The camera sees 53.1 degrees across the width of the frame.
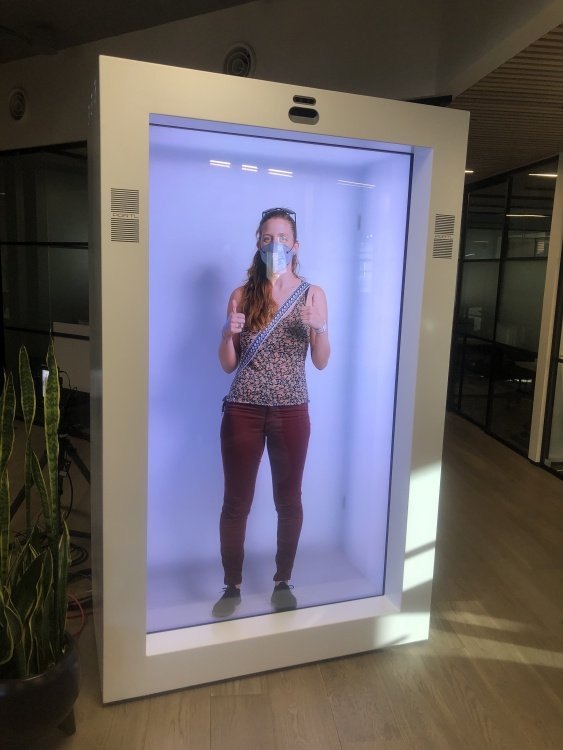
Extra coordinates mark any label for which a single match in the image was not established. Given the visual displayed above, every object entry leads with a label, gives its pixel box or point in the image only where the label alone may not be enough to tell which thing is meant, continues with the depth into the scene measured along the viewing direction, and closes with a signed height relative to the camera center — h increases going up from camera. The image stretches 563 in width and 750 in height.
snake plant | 1.73 -0.94
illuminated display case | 1.87 -0.27
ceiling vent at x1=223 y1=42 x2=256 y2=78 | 4.40 +1.74
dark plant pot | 1.67 -1.28
